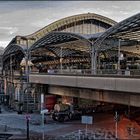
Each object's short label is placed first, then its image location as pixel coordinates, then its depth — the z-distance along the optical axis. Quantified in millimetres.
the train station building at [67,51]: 55812
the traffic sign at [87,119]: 36312
